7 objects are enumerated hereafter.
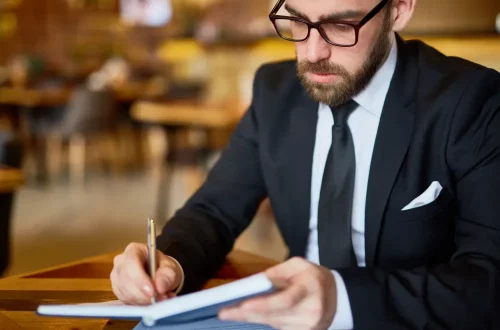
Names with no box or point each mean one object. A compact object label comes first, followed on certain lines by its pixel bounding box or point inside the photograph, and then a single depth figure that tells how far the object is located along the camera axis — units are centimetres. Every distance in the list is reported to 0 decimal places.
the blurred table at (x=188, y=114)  420
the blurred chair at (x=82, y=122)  562
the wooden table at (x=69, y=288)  106
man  99
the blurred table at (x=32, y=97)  575
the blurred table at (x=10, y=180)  209
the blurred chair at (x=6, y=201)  217
